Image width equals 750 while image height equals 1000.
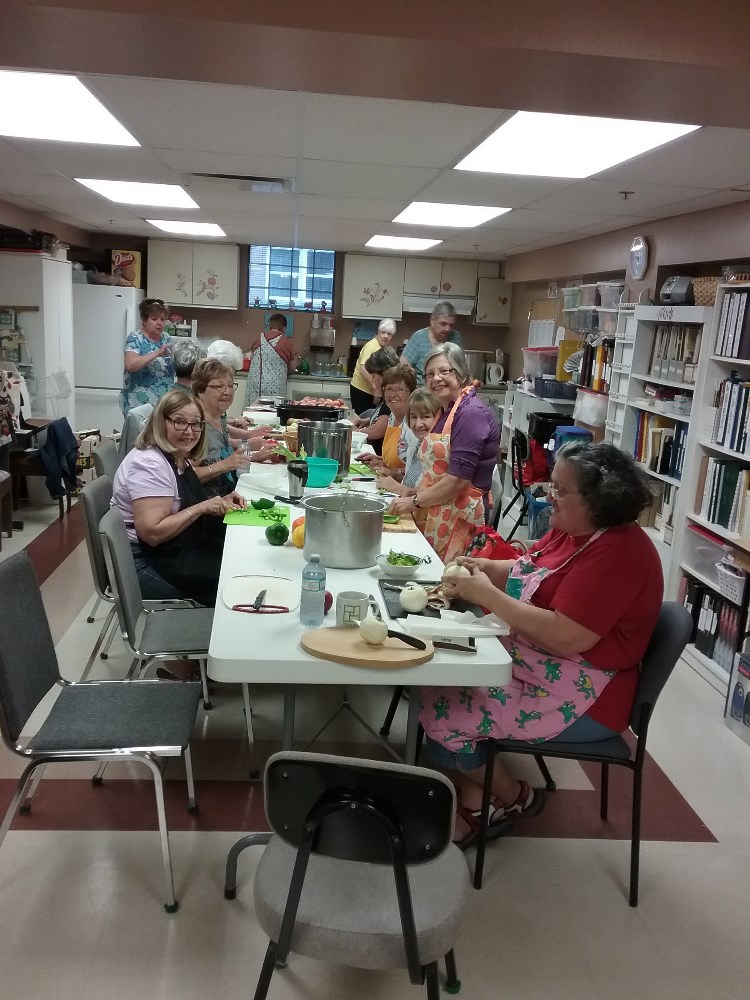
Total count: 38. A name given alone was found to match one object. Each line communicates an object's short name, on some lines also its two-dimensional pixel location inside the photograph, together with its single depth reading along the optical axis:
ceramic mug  2.10
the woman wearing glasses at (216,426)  3.81
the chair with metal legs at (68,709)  2.00
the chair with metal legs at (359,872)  1.48
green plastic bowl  3.71
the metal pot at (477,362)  9.55
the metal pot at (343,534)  2.53
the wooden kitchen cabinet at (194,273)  8.93
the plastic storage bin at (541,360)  7.23
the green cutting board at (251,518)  3.11
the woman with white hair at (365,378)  6.91
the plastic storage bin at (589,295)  6.20
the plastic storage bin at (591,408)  5.80
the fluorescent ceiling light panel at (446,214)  5.07
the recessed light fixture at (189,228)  7.17
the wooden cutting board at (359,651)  1.91
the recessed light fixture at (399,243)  7.29
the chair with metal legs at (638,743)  2.19
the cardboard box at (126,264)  8.78
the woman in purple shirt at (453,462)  3.42
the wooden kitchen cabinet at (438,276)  9.02
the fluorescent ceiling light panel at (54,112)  2.73
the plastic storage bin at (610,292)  5.73
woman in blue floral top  5.80
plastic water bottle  2.12
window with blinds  9.38
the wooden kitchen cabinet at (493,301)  9.20
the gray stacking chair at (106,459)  3.71
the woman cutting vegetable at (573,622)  2.13
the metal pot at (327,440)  4.07
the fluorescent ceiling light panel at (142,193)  4.96
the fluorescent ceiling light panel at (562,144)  2.81
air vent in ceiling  4.44
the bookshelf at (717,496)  3.83
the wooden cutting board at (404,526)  3.18
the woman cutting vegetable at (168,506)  2.96
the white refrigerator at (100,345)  8.33
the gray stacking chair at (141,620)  2.51
